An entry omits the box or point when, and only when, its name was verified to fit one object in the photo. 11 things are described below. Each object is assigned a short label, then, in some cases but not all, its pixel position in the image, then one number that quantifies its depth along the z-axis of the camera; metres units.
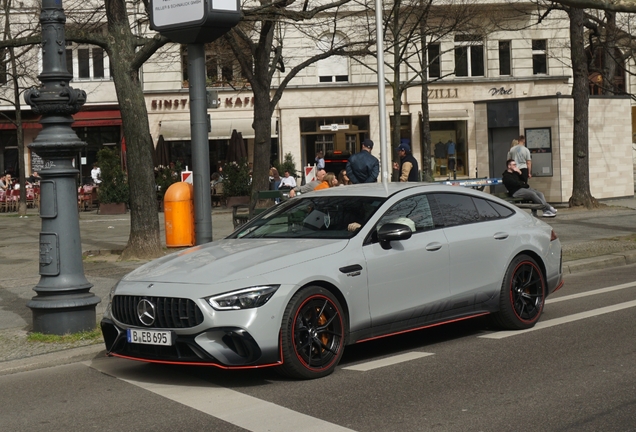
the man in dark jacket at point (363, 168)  16.84
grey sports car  7.21
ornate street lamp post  9.55
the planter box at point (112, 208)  33.75
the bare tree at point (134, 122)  16.34
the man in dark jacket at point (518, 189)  22.05
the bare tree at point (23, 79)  31.88
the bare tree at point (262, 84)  22.05
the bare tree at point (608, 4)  16.20
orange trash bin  17.50
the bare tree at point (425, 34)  28.41
